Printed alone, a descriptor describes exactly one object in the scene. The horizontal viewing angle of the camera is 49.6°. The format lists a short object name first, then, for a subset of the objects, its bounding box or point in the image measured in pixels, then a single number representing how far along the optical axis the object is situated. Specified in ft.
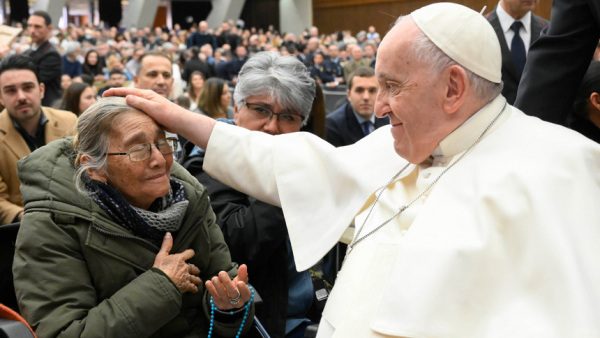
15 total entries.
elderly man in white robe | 4.81
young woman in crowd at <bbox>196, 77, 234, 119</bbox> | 21.21
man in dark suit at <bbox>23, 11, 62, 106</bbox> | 22.04
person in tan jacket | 12.59
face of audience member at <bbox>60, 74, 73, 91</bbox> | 34.68
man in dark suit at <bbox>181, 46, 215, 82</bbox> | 48.39
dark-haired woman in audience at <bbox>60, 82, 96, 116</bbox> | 18.57
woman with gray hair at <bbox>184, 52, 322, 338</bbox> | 8.09
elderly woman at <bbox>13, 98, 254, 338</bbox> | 6.14
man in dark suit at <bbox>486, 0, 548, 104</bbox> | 12.71
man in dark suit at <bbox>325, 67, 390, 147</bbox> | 16.47
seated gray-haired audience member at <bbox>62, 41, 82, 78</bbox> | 43.55
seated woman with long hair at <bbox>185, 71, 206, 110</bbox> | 30.78
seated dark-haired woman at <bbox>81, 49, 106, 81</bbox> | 46.26
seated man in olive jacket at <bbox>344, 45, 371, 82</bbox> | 43.31
